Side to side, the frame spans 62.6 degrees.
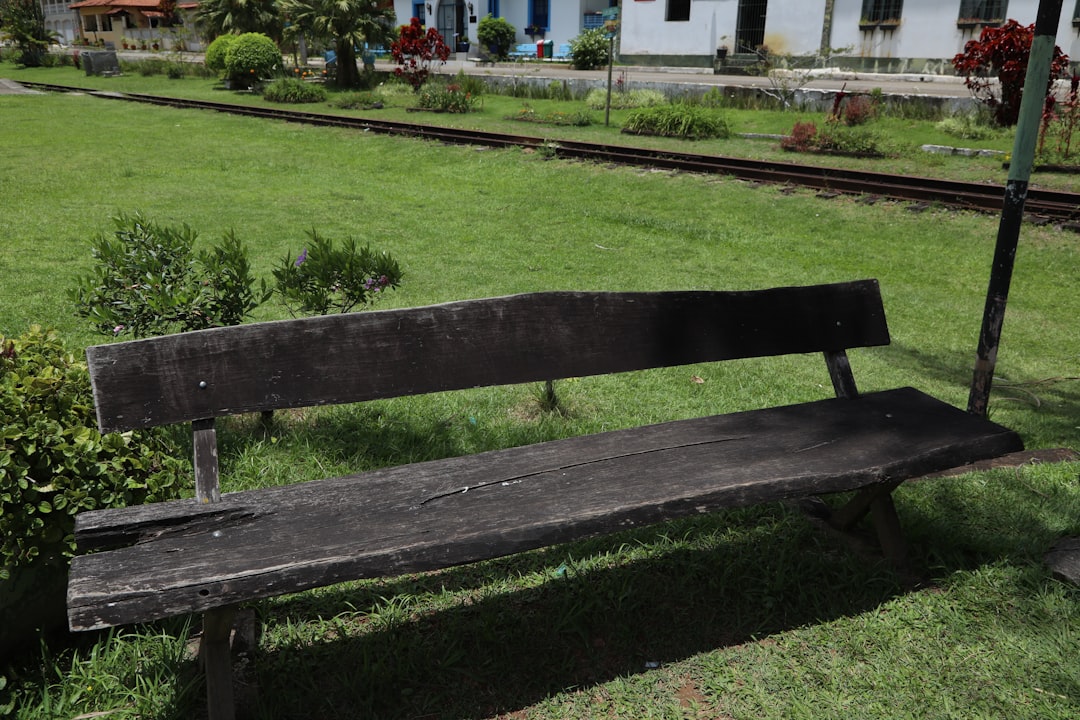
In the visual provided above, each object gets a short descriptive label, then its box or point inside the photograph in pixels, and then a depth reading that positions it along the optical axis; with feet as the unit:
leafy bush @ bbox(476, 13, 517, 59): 117.80
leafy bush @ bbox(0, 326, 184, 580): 7.57
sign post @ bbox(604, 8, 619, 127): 99.86
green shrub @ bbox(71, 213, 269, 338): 12.19
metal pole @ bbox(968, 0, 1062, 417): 10.72
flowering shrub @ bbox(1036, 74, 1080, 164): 37.19
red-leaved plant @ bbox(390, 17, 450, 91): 66.23
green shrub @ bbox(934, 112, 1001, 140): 45.22
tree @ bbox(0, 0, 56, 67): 111.04
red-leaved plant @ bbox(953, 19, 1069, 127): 38.47
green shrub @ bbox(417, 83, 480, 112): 59.62
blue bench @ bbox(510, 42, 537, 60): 118.21
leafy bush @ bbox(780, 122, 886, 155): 41.16
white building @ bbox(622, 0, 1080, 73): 79.15
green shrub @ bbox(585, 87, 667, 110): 58.75
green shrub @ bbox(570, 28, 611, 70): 97.86
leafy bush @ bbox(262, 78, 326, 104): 67.36
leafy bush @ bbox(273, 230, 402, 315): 13.57
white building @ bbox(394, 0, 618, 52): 122.01
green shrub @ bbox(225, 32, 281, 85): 77.10
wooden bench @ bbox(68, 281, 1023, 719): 6.95
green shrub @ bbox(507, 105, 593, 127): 52.75
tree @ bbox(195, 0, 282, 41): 94.79
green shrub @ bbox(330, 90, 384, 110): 63.00
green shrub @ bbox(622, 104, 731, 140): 47.50
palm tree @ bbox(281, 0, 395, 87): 72.74
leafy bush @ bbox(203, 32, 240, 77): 81.87
